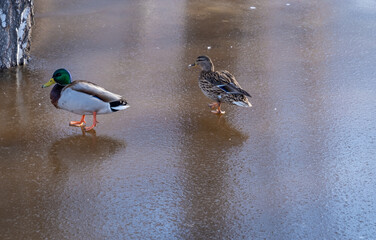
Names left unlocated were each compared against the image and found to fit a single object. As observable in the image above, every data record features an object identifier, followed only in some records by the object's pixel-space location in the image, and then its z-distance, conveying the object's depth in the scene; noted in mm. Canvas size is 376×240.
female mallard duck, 5348
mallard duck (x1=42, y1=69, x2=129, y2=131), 4914
